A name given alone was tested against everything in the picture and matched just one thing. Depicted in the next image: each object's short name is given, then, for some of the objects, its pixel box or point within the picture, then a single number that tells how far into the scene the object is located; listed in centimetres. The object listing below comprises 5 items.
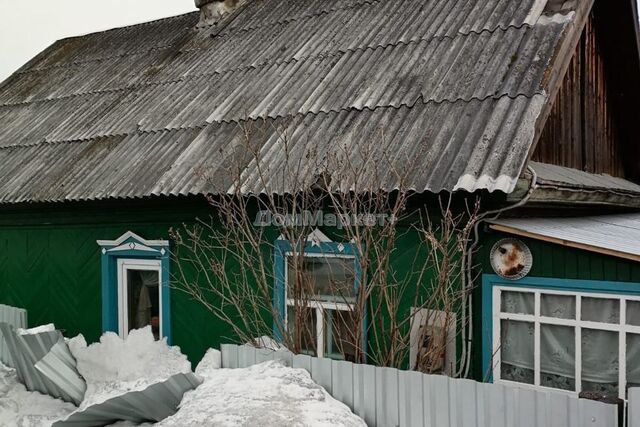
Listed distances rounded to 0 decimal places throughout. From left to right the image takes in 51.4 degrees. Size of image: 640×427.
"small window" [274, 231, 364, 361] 547
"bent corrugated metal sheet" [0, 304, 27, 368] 692
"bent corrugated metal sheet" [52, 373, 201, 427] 393
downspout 499
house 485
